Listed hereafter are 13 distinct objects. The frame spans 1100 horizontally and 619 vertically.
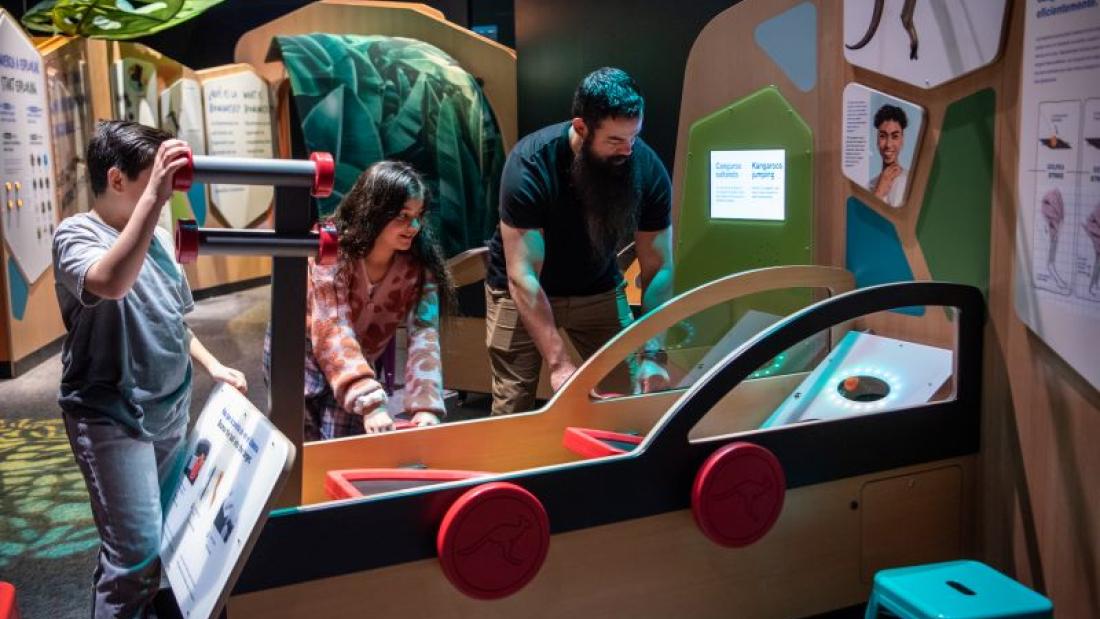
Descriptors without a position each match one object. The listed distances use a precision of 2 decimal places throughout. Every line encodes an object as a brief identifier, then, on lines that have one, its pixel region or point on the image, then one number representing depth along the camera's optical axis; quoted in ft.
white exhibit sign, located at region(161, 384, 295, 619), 4.08
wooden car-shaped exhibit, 5.40
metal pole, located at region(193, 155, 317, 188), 4.26
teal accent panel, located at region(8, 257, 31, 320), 18.81
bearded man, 8.89
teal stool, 5.87
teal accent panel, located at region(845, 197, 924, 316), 8.78
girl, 7.09
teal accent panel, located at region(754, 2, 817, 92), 9.94
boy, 6.28
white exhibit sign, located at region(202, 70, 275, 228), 28.96
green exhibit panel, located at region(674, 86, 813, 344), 10.42
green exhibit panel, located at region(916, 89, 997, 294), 7.60
